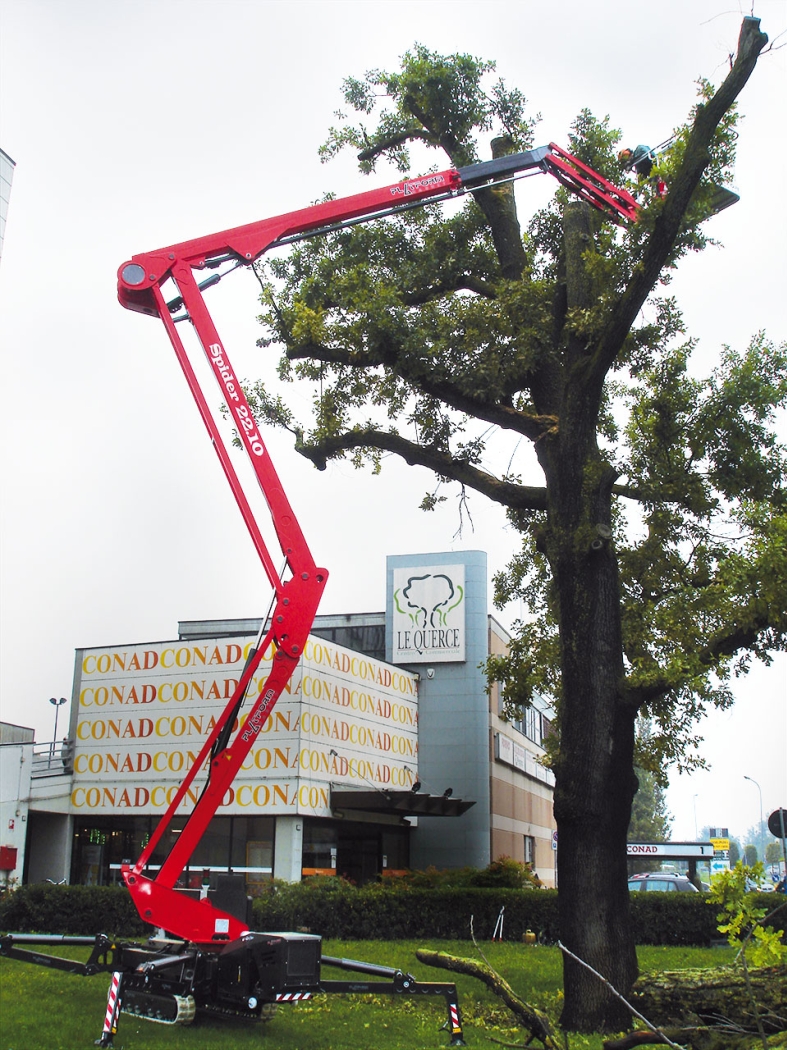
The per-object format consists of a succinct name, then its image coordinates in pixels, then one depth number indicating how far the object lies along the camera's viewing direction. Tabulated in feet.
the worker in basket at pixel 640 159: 52.60
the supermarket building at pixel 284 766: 76.43
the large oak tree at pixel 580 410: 42.47
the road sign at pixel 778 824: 52.75
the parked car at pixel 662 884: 96.02
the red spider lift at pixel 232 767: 36.27
